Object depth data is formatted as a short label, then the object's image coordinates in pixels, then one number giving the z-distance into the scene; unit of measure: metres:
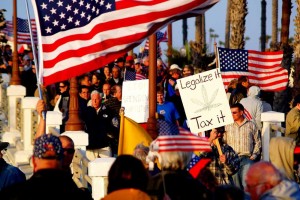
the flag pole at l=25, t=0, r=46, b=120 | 14.64
